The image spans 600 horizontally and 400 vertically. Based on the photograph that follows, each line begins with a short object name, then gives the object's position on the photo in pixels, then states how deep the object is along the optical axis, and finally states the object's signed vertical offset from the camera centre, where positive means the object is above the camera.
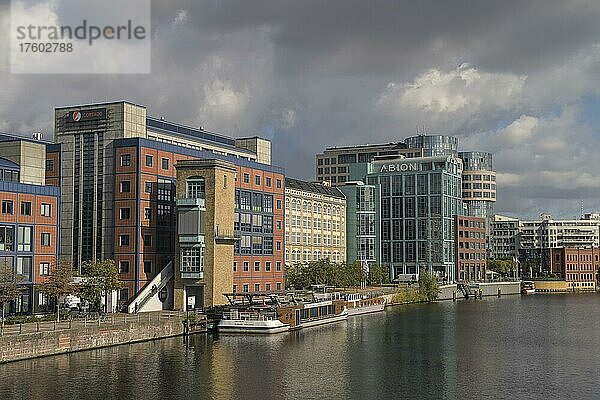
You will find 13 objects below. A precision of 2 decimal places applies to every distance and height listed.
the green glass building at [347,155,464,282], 197.62 +4.91
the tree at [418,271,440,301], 173.12 -6.65
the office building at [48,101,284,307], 115.81 +9.00
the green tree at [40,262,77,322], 89.62 -2.71
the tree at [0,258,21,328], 83.56 -2.78
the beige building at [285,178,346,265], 166.10 +7.45
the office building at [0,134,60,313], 94.50 +3.01
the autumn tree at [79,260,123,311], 96.50 -2.73
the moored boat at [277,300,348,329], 104.06 -7.60
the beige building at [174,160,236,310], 109.88 +3.00
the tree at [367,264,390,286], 186.00 -4.19
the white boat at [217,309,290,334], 99.06 -7.77
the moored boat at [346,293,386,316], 131.41 -7.78
